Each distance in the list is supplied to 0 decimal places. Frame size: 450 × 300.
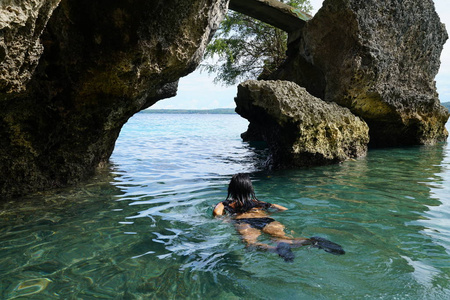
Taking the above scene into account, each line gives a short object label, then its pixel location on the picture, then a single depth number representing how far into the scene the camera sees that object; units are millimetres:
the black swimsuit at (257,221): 5008
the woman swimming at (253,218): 4301
